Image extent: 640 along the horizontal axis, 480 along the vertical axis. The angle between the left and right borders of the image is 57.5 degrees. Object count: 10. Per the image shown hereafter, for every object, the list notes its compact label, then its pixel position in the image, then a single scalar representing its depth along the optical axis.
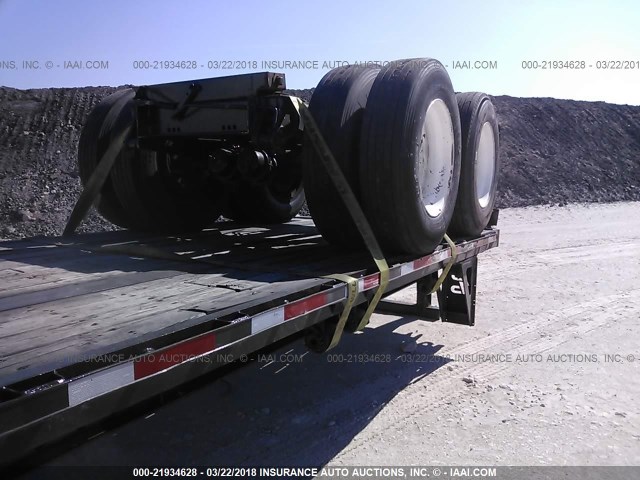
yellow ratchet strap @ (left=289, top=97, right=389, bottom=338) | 3.32
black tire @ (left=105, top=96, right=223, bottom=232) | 4.62
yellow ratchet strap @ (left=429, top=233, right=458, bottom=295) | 4.37
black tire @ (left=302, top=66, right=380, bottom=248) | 3.69
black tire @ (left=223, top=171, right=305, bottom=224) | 5.66
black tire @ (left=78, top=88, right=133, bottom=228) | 4.72
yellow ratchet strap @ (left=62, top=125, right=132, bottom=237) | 4.45
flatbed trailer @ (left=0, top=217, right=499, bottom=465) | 1.67
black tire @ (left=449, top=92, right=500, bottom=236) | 4.84
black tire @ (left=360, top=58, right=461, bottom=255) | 3.54
